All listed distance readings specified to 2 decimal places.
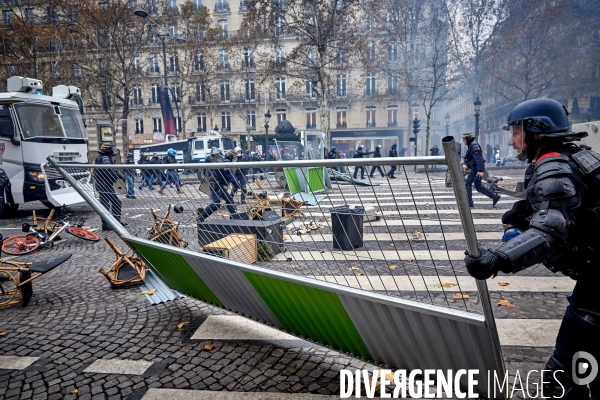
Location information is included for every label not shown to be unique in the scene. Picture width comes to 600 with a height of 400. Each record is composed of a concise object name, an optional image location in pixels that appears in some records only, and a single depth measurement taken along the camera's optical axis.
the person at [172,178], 3.22
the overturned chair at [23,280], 4.43
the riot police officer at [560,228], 1.62
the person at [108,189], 4.17
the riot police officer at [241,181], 3.03
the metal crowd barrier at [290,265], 2.04
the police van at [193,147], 28.59
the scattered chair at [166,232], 3.97
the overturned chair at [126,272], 4.93
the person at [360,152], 20.50
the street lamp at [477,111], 24.37
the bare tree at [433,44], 28.77
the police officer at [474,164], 9.49
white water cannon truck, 10.00
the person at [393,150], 23.62
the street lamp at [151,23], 20.24
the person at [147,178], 3.75
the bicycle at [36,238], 6.96
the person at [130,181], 3.86
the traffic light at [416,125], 26.64
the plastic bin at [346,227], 3.49
